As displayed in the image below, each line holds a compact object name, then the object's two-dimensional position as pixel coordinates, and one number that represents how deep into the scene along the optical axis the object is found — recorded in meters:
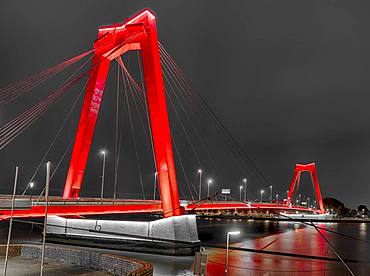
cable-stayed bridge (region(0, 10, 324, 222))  26.25
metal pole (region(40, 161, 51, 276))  12.74
